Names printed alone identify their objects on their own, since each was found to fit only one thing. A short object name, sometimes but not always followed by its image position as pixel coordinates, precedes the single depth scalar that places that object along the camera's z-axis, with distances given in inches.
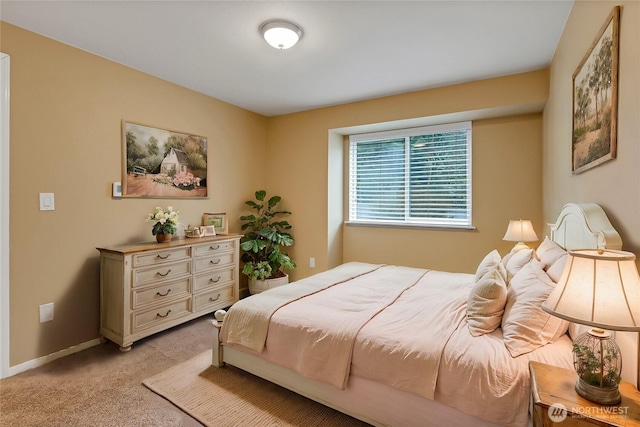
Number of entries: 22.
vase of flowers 114.7
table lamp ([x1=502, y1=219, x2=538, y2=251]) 113.4
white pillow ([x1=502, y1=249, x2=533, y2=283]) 81.4
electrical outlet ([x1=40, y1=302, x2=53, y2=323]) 94.6
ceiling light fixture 85.8
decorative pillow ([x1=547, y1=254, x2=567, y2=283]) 62.6
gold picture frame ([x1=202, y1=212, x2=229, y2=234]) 142.9
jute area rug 70.1
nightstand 38.0
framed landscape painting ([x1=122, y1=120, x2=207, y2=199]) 115.7
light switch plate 93.7
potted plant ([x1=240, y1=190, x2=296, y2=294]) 153.4
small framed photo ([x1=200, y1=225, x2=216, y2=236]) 135.9
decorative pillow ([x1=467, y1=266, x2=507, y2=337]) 64.4
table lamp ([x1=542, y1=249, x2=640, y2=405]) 37.2
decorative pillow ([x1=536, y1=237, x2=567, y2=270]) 71.6
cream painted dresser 100.2
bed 54.4
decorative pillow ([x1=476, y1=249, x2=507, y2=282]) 79.2
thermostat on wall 111.2
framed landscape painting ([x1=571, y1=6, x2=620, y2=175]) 53.3
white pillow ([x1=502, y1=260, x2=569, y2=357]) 56.4
